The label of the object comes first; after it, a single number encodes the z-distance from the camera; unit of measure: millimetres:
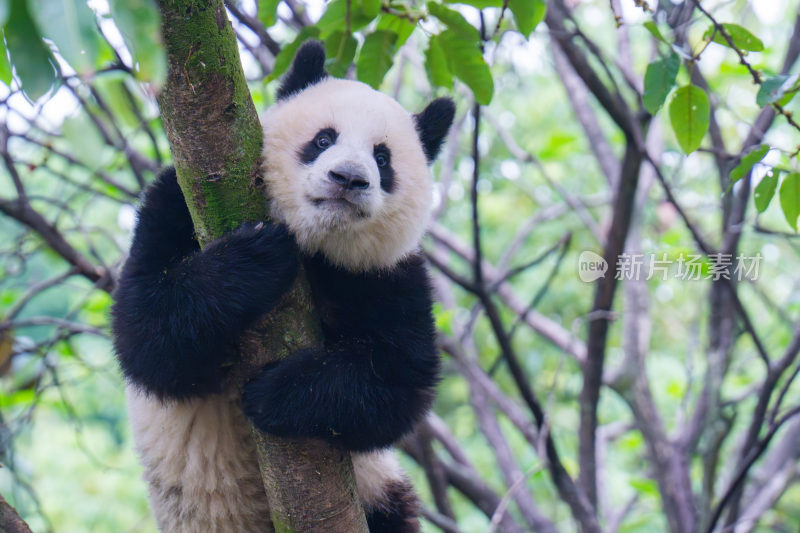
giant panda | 4730
